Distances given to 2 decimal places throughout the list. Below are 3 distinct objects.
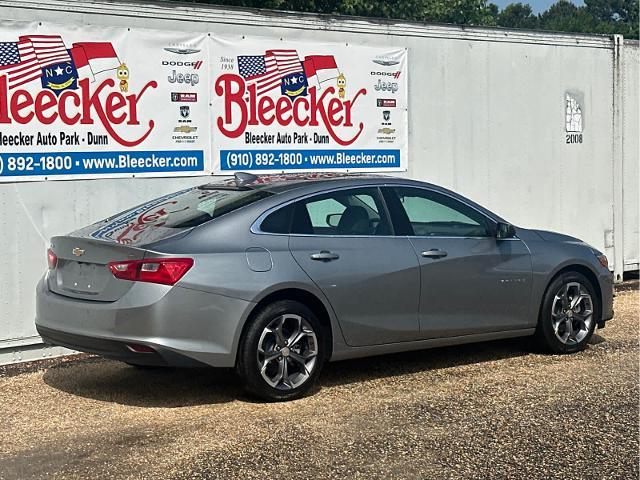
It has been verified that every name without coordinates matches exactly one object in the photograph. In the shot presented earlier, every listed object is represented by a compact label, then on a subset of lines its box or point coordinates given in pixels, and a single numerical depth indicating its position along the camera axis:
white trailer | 8.45
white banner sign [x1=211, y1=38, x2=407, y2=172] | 9.52
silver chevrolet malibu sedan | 6.37
